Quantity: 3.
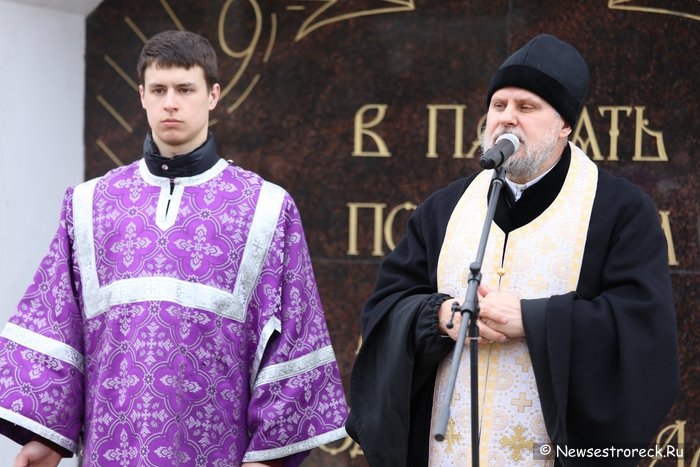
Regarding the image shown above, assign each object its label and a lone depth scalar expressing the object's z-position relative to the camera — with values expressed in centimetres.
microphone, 617
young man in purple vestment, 750
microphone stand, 580
